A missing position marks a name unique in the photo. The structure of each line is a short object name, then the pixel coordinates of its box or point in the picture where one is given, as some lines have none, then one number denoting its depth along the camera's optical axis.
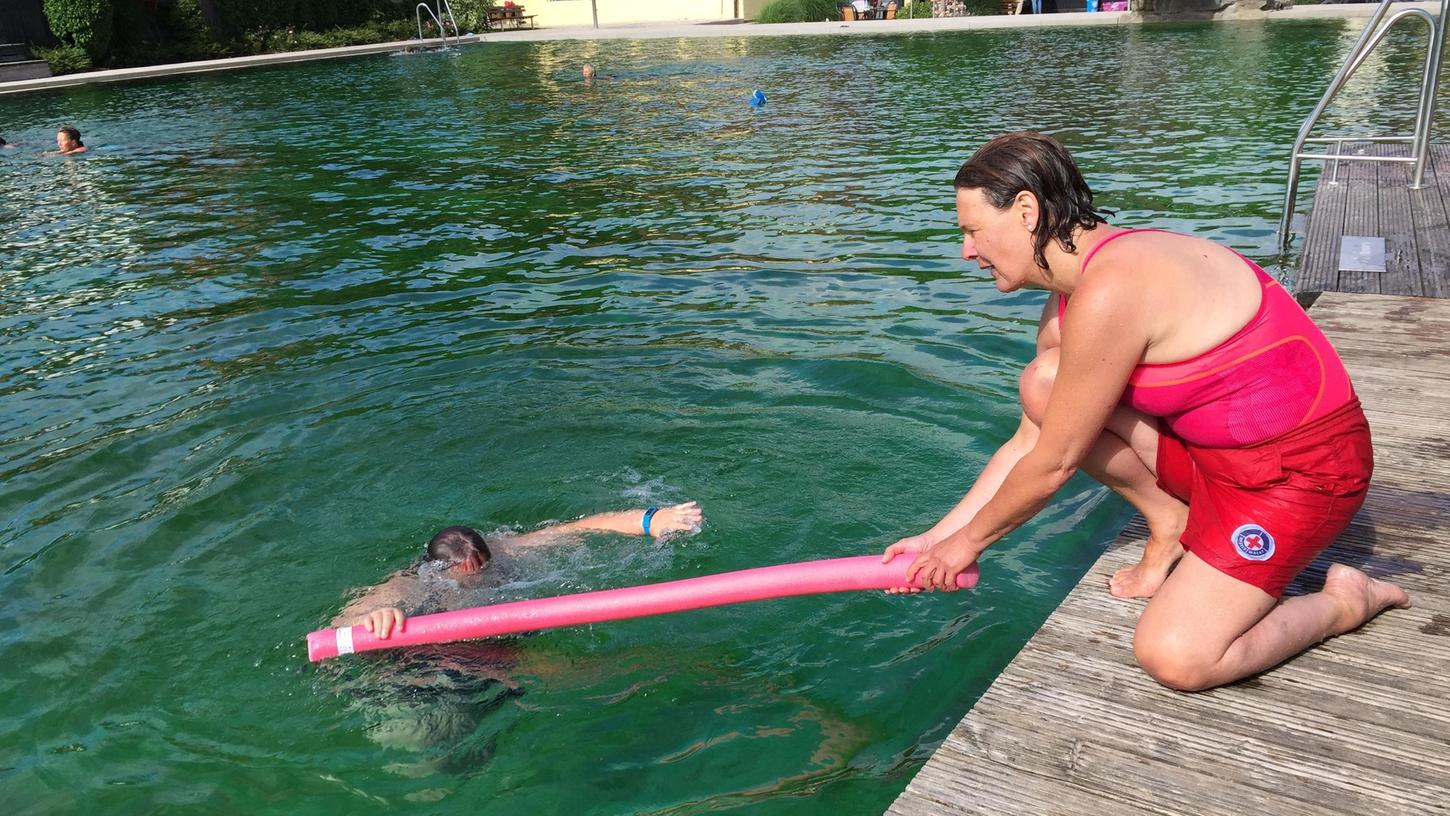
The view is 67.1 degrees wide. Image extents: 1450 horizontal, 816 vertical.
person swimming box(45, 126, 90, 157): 18.92
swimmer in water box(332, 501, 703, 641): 5.03
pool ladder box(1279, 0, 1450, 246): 8.01
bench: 47.81
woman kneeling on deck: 2.96
